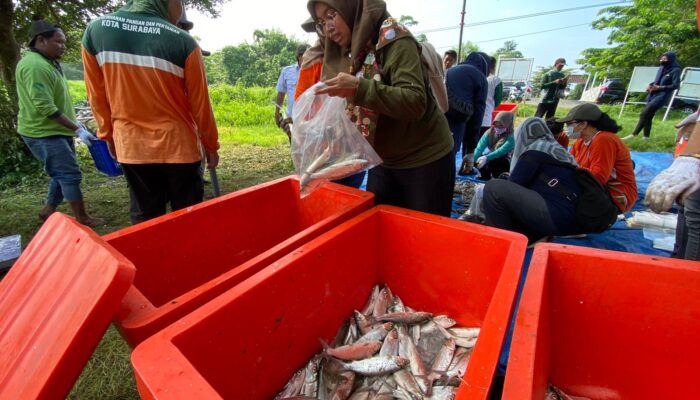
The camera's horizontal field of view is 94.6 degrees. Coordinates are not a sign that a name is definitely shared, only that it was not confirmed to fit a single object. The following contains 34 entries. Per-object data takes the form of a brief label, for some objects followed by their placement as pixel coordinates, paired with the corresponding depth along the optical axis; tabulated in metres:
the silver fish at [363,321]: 1.63
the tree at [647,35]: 13.89
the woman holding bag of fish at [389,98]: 1.52
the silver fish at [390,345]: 1.48
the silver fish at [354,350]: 1.47
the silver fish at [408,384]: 1.31
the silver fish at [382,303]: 1.73
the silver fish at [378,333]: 1.56
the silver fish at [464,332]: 1.54
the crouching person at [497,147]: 4.77
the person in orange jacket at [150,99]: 2.05
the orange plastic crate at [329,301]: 0.89
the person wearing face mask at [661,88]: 7.36
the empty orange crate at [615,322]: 1.22
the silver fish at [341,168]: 1.67
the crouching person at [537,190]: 2.63
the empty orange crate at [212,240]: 1.10
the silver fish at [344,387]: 1.31
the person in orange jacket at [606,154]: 3.05
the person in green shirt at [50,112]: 3.25
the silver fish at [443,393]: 1.26
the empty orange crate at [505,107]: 8.19
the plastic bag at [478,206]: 3.70
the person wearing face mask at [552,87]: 8.34
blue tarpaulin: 3.16
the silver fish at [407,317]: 1.62
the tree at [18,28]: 5.55
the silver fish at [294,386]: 1.34
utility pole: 13.82
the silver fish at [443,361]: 1.37
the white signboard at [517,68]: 17.55
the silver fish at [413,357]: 1.34
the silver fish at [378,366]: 1.39
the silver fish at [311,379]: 1.35
